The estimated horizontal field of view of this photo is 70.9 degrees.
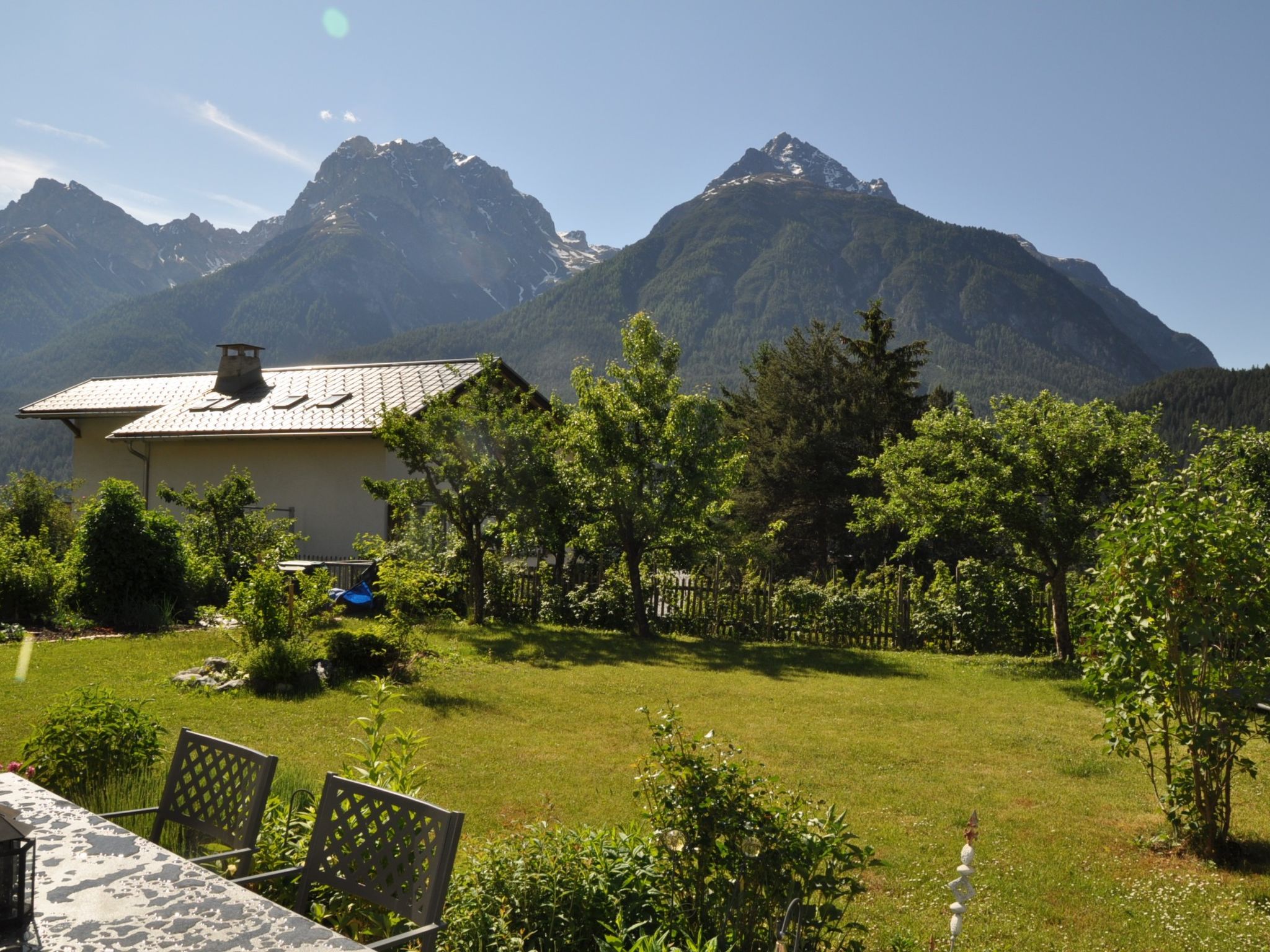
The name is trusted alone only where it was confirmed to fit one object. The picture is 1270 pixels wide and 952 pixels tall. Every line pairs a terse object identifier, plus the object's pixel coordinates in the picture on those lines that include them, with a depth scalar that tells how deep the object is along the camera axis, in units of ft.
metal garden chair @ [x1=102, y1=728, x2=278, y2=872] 11.68
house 78.95
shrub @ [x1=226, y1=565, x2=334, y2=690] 34.19
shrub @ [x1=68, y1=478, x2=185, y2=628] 48.29
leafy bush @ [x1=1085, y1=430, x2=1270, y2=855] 17.21
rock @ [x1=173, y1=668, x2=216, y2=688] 34.27
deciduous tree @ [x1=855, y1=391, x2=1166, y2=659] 41.34
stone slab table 7.73
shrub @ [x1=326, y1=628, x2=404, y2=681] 37.14
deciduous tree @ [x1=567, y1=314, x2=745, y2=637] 54.54
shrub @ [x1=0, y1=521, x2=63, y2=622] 46.80
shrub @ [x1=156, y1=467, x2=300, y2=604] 57.57
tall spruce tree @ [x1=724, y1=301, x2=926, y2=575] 99.86
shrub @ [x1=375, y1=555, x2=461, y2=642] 38.34
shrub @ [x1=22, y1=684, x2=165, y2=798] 17.63
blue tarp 57.88
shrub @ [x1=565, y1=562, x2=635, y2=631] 58.34
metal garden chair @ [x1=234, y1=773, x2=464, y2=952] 9.79
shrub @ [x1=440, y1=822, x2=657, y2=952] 11.76
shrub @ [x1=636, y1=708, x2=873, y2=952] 11.30
